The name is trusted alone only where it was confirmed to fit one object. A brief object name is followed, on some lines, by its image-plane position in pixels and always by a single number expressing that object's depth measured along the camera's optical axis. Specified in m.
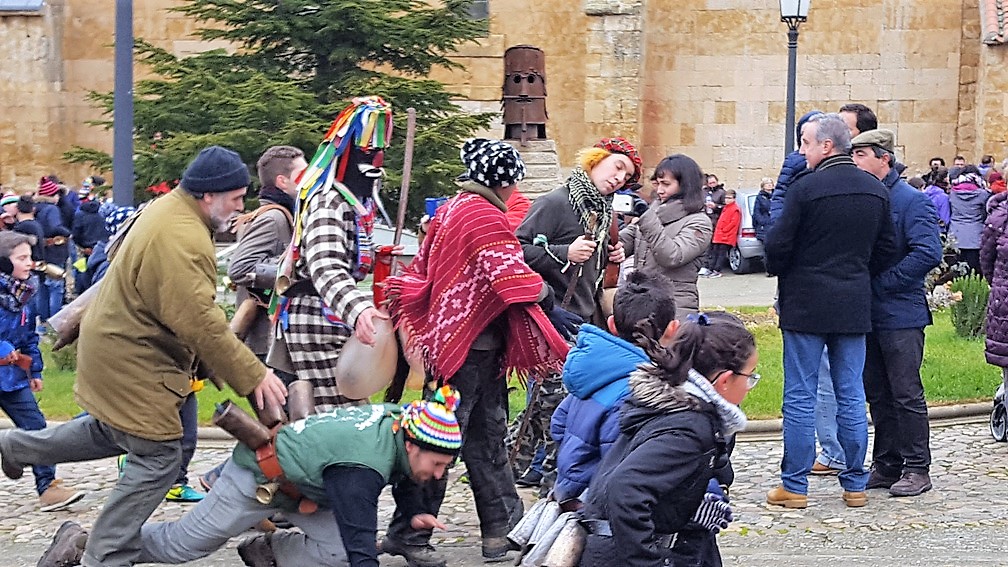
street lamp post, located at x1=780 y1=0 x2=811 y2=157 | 15.39
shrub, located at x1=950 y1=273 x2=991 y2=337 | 13.19
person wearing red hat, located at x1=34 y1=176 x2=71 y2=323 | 16.52
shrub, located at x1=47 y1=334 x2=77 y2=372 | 12.18
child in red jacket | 23.78
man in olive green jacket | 5.34
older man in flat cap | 7.51
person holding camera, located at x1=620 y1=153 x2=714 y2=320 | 7.89
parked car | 23.61
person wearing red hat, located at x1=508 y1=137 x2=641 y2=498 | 7.23
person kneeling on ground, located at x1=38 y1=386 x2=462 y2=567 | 4.94
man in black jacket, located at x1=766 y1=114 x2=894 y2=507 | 7.13
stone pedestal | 15.95
